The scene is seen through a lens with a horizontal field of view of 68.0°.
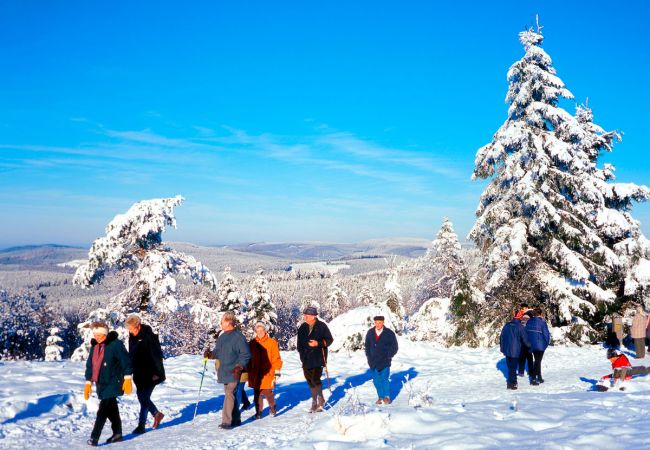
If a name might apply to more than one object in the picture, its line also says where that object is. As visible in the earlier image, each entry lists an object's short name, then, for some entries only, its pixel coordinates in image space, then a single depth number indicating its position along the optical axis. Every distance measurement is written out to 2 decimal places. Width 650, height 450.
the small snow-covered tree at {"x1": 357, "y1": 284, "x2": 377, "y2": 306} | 56.11
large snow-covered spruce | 17.27
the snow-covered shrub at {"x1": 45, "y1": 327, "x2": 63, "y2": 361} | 38.50
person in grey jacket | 8.29
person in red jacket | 9.85
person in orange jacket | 9.23
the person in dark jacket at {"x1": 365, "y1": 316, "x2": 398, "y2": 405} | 9.82
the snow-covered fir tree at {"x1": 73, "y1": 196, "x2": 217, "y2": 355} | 17.12
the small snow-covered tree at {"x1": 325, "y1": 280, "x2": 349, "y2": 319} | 64.56
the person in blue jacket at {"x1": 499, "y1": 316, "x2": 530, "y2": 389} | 11.26
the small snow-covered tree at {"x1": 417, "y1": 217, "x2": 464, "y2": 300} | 28.77
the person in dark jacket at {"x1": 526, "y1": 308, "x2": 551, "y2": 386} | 11.70
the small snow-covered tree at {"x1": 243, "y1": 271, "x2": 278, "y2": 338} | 38.50
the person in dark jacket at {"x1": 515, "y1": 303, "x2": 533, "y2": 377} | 11.97
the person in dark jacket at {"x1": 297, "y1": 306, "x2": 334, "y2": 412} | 9.27
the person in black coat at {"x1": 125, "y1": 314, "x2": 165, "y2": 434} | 8.29
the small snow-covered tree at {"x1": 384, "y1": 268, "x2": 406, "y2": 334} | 32.38
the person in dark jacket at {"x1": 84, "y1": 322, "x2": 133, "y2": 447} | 7.50
